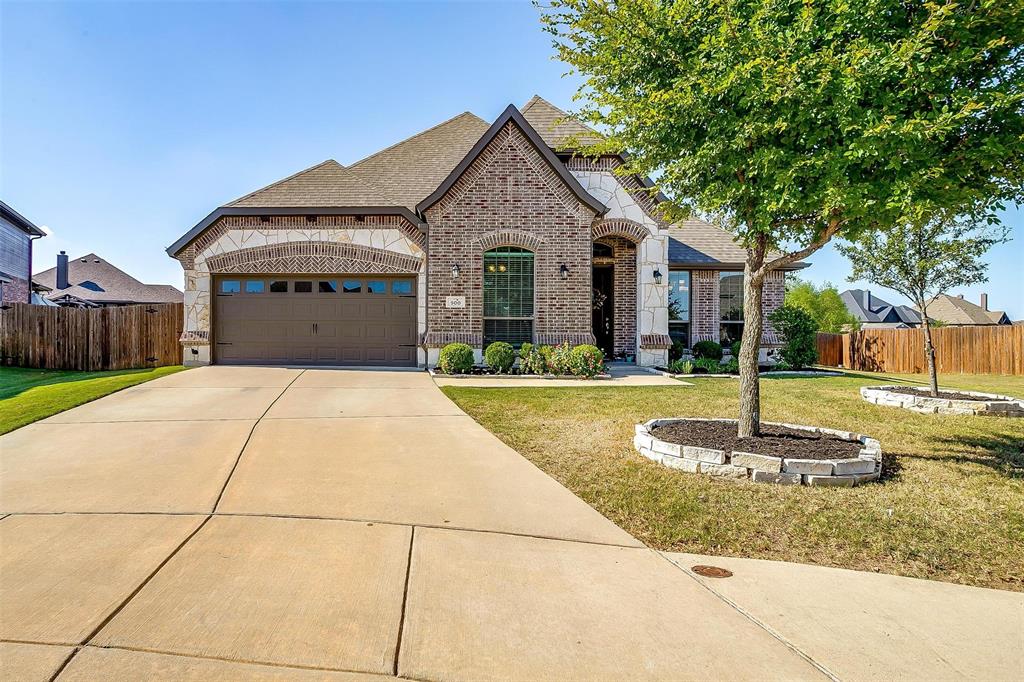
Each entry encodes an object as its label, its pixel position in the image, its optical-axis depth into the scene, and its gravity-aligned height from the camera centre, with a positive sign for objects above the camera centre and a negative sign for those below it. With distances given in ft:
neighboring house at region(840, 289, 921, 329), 179.52 +7.33
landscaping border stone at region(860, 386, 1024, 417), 31.63 -4.08
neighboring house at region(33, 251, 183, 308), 127.03 +11.95
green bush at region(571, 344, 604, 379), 45.14 -2.17
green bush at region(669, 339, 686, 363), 59.21 -1.76
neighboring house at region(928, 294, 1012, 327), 162.81 +6.55
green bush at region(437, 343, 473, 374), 45.34 -2.02
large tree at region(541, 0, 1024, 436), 15.92 +7.21
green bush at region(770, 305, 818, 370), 57.36 -0.27
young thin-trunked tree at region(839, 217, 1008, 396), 36.47 +5.07
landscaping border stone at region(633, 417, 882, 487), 17.66 -4.29
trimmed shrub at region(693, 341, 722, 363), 57.36 -1.60
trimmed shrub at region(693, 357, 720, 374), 49.73 -2.74
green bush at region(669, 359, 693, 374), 49.32 -2.90
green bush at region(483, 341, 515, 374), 46.32 -1.88
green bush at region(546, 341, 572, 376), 45.57 -2.25
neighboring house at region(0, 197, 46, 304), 81.20 +12.24
